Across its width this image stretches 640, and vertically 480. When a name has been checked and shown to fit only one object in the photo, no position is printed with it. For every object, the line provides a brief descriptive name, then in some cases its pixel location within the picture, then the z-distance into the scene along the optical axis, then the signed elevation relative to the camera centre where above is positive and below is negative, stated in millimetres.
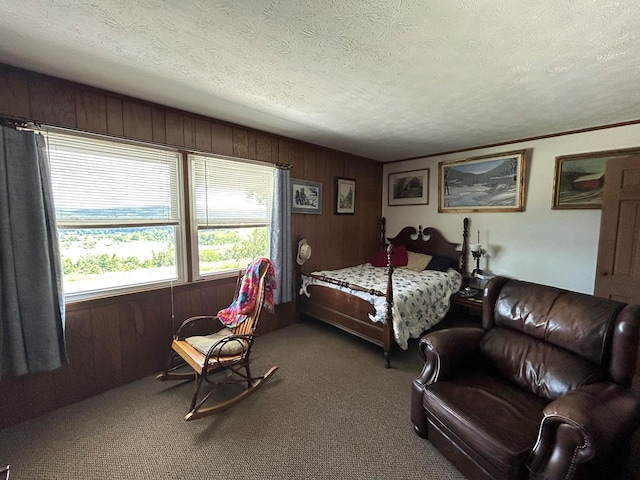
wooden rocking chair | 2033 -1086
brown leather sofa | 1188 -912
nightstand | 3498 -1300
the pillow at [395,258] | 4285 -643
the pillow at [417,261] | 4090 -663
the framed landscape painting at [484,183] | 3527 +471
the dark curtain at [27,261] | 1789 -297
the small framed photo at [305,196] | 3594 +281
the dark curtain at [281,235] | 3305 -215
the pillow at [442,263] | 3941 -667
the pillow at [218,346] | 2146 -1052
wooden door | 2512 -154
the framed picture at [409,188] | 4441 +500
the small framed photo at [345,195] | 4191 +344
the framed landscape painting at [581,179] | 2947 +434
